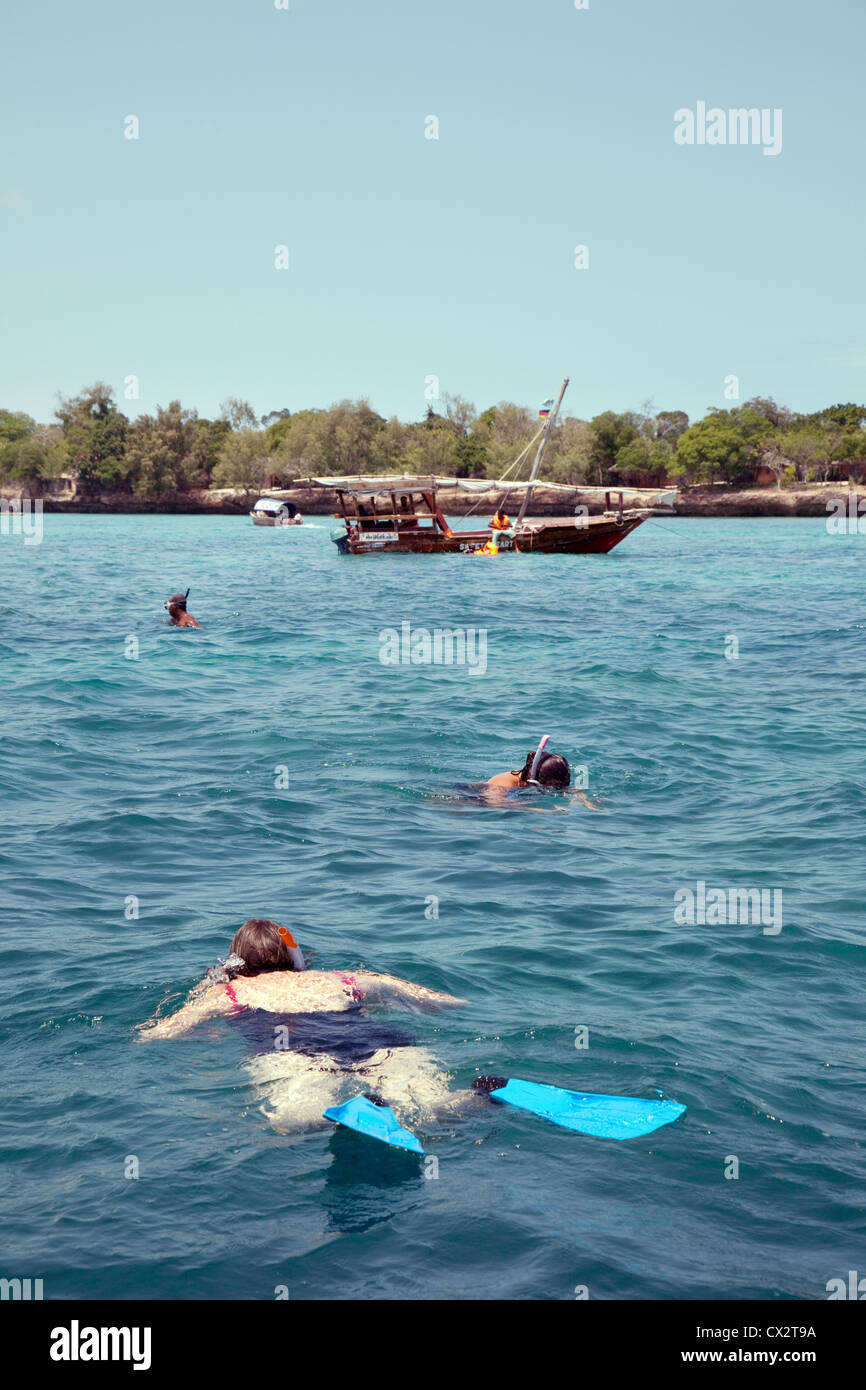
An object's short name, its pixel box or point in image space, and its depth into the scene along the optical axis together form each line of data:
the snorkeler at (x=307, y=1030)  5.45
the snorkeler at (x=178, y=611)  23.22
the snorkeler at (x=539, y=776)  11.36
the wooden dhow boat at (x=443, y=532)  50.81
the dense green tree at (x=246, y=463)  119.69
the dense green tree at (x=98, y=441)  121.18
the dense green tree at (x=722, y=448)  103.50
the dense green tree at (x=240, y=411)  137.25
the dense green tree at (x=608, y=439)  110.06
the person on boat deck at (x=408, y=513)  52.56
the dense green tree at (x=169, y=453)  120.50
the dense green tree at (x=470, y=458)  118.75
